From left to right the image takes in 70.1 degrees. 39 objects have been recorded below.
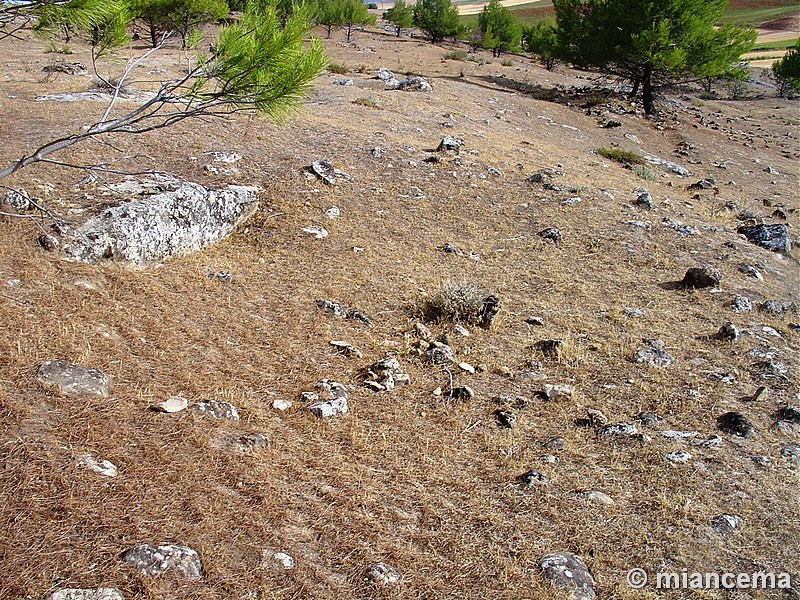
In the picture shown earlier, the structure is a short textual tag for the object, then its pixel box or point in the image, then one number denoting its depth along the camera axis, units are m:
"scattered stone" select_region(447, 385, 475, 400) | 5.42
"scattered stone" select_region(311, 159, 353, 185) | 10.14
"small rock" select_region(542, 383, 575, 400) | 5.54
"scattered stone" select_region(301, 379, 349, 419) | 4.93
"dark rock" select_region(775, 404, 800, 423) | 5.25
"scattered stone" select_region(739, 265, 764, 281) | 8.81
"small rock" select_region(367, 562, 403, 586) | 3.39
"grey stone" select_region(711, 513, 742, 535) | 4.00
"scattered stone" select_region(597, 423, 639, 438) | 5.02
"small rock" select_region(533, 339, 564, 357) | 6.25
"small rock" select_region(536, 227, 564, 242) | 9.48
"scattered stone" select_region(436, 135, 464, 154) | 12.56
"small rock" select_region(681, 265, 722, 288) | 8.09
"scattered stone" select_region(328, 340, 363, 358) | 5.92
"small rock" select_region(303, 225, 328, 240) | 8.60
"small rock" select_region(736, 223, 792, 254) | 10.34
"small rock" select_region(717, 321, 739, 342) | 6.69
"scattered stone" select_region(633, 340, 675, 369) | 6.19
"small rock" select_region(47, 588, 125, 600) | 2.83
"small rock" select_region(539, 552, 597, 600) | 3.48
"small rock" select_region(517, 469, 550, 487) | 4.41
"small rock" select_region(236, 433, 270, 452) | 4.31
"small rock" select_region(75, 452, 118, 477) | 3.68
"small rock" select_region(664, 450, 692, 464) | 4.71
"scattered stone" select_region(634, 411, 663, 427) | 5.21
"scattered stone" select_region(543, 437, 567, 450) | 4.85
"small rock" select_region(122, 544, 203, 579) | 3.11
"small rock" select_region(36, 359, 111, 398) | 4.29
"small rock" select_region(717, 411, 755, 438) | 5.05
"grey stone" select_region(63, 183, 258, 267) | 6.42
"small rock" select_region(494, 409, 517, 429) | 5.10
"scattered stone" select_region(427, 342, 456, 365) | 5.98
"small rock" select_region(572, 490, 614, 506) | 4.26
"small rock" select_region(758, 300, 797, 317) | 7.56
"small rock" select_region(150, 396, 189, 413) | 4.43
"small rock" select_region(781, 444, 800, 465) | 4.76
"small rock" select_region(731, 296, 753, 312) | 7.58
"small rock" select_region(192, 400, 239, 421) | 4.57
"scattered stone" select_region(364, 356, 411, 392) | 5.44
